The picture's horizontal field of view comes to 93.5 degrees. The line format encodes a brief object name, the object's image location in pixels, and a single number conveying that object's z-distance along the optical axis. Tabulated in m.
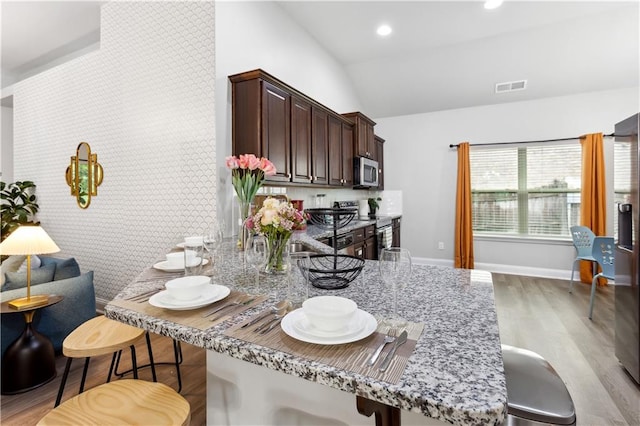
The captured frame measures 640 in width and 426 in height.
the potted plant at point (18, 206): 3.88
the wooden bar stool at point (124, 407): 0.92
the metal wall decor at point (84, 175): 3.47
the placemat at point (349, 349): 0.60
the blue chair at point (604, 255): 2.98
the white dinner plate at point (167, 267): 1.39
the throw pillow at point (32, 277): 2.44
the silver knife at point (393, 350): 0.61
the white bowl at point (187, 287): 0.94
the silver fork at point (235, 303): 0.91
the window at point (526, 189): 4.74
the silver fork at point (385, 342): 0.64
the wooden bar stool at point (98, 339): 1.42
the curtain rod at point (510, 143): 4.38
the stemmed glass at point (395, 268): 0.92
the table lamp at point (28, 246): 2.01
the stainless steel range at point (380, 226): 4.31
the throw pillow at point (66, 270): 2.65
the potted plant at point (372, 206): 5.21
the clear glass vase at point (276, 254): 1.33
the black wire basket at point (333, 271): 1.14
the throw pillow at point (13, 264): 2.86
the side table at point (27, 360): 2.01
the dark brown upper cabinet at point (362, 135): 4.29
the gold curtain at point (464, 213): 5.12
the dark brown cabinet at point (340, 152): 3.68
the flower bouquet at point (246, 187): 2.22
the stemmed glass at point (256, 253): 1.15
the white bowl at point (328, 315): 0.71
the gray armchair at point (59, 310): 2.14
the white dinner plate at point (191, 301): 0.91
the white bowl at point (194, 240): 1.79
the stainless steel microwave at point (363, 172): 4.31
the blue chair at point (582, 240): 3.95
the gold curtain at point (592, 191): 4.32
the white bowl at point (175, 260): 1.42
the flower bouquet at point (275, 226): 1.26
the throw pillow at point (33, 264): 2.75
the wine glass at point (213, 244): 1.52
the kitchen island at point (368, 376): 0.53
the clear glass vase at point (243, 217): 1.91
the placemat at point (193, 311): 0.85
